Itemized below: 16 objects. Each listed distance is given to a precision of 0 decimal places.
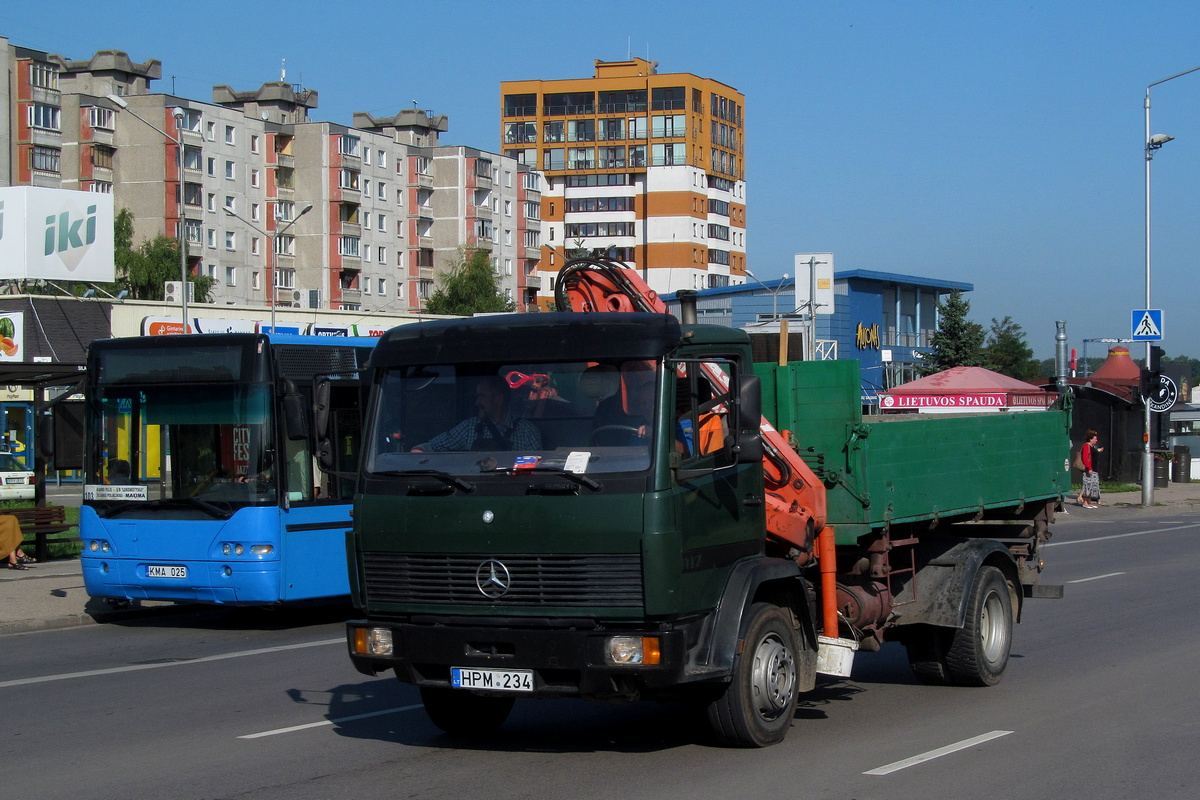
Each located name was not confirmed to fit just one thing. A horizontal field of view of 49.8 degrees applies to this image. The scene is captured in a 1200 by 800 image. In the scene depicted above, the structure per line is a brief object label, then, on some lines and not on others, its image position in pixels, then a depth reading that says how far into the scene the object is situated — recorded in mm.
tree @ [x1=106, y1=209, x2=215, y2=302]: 73188
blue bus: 12812
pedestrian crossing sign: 32844
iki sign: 37938
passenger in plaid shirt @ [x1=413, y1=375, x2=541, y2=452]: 6793
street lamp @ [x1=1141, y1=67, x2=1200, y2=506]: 32625
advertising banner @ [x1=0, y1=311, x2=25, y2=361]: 42906
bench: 18656
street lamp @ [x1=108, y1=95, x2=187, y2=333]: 35269
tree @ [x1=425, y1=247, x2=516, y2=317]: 85188
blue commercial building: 64500
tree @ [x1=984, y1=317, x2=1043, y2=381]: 68125
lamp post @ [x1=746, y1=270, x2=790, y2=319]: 57531
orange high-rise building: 116312
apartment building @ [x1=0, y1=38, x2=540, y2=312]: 78875
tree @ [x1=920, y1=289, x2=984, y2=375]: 57969
